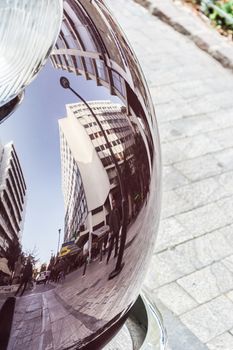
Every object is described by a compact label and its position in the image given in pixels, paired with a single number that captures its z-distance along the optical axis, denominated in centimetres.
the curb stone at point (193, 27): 595
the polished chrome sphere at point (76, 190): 130
